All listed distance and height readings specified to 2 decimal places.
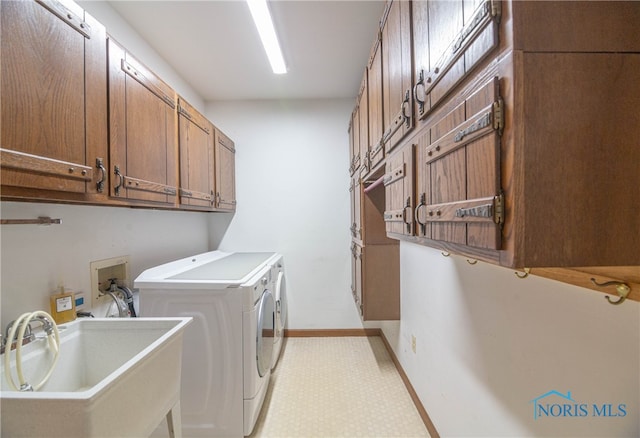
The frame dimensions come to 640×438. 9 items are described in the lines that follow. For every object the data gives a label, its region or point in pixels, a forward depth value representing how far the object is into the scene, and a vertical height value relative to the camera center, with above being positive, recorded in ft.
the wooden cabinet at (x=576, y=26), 1.61 +1.16
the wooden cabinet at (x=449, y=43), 1.81 +1.42
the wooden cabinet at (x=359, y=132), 6.42 +2.44
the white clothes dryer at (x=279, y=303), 7.61 -2.63
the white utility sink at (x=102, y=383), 2.33 -1.74
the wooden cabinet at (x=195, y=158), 6.44 +1.71
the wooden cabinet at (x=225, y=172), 8.57 +1.71
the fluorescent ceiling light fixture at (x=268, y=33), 5.00 +4.11
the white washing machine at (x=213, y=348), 5.26 -2.49
